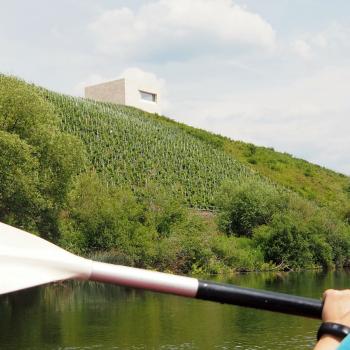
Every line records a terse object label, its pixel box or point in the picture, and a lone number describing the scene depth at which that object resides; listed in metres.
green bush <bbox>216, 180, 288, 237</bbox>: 33.59
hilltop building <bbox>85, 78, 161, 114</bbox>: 55.44
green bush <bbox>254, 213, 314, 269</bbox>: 31.45
